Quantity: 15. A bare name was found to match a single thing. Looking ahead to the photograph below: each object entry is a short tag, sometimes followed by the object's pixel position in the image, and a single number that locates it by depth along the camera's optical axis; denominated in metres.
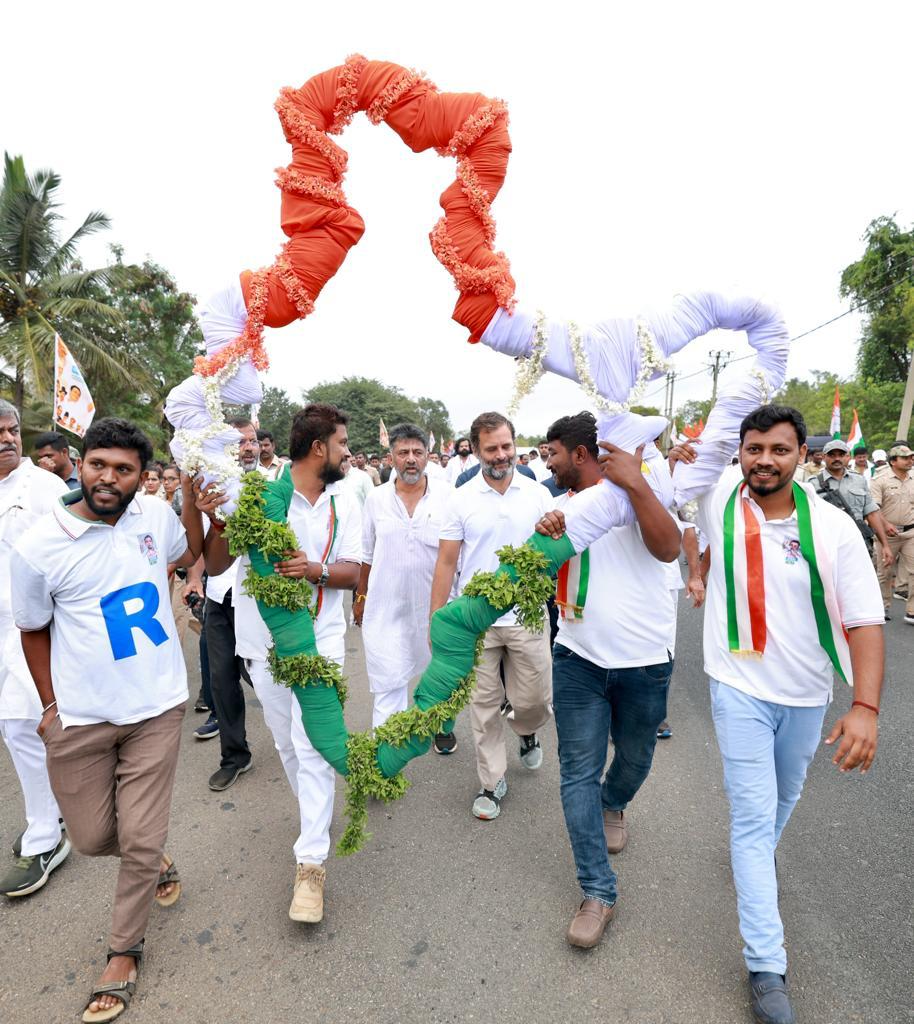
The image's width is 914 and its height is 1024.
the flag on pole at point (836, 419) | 14.10
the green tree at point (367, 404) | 44.81
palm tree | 15.49
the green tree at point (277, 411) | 42.72
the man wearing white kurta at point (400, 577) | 4.00
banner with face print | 7.26
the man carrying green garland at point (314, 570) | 3.08
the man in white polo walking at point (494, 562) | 3.71
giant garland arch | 2.64
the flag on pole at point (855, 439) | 9.90
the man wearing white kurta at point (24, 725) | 3.18
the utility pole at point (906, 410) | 19.83
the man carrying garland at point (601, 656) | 2.79
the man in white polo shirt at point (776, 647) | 2.33
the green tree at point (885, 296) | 26.45
